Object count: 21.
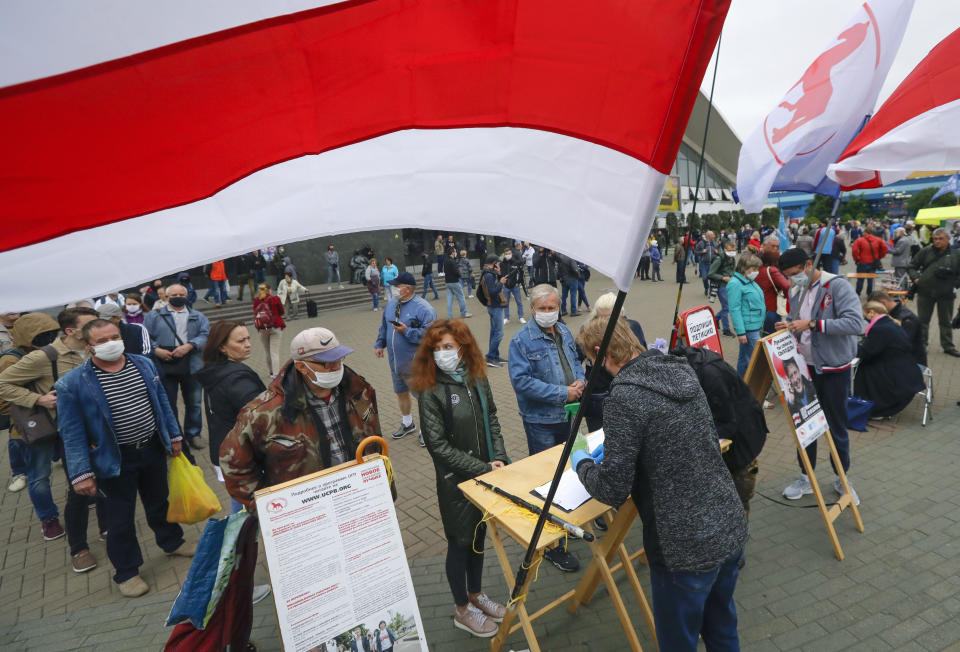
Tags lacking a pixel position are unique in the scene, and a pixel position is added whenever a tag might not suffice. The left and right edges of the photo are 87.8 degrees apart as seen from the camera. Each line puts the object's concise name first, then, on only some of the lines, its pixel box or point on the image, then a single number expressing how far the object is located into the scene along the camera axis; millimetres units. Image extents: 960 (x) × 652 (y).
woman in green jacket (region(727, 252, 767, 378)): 6355
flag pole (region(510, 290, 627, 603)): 1606
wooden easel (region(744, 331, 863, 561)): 3729
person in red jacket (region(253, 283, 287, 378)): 8516
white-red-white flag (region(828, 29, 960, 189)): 3020
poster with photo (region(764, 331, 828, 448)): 3838
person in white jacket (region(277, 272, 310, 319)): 13594
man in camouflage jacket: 2652
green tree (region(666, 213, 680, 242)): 37225
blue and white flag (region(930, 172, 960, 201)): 14547
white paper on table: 2621
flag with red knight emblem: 3572
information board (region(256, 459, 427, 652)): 2189
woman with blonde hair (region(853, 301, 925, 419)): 5652
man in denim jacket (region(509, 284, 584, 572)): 3795
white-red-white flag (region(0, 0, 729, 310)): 1333
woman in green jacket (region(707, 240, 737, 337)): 9250
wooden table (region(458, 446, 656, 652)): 2500
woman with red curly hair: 3064
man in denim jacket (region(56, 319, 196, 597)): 3549
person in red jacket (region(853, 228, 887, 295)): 12617
